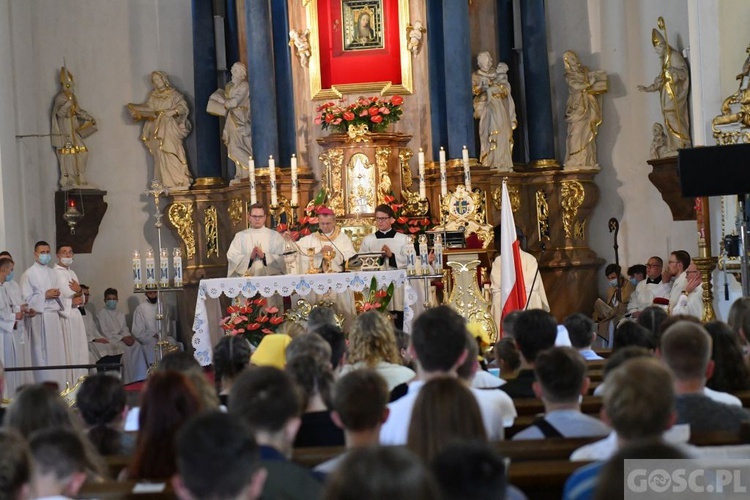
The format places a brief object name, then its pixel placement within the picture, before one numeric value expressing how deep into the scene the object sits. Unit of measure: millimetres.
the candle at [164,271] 13547
